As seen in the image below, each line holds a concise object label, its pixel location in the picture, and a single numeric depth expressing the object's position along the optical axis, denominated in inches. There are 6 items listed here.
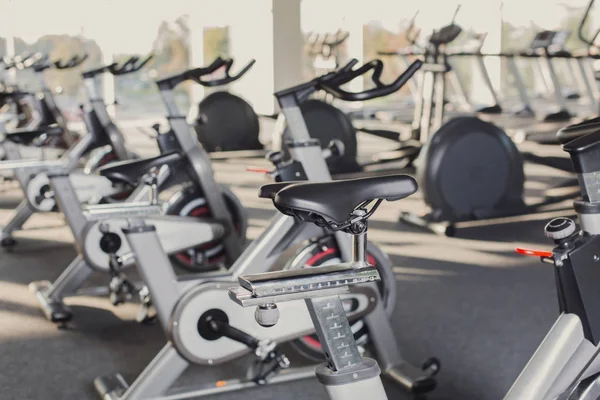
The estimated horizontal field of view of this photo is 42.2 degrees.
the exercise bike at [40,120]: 165.2
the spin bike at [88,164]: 163.2
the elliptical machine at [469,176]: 179.5
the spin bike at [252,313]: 87.2
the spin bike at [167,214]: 120.3
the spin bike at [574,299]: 59.2
